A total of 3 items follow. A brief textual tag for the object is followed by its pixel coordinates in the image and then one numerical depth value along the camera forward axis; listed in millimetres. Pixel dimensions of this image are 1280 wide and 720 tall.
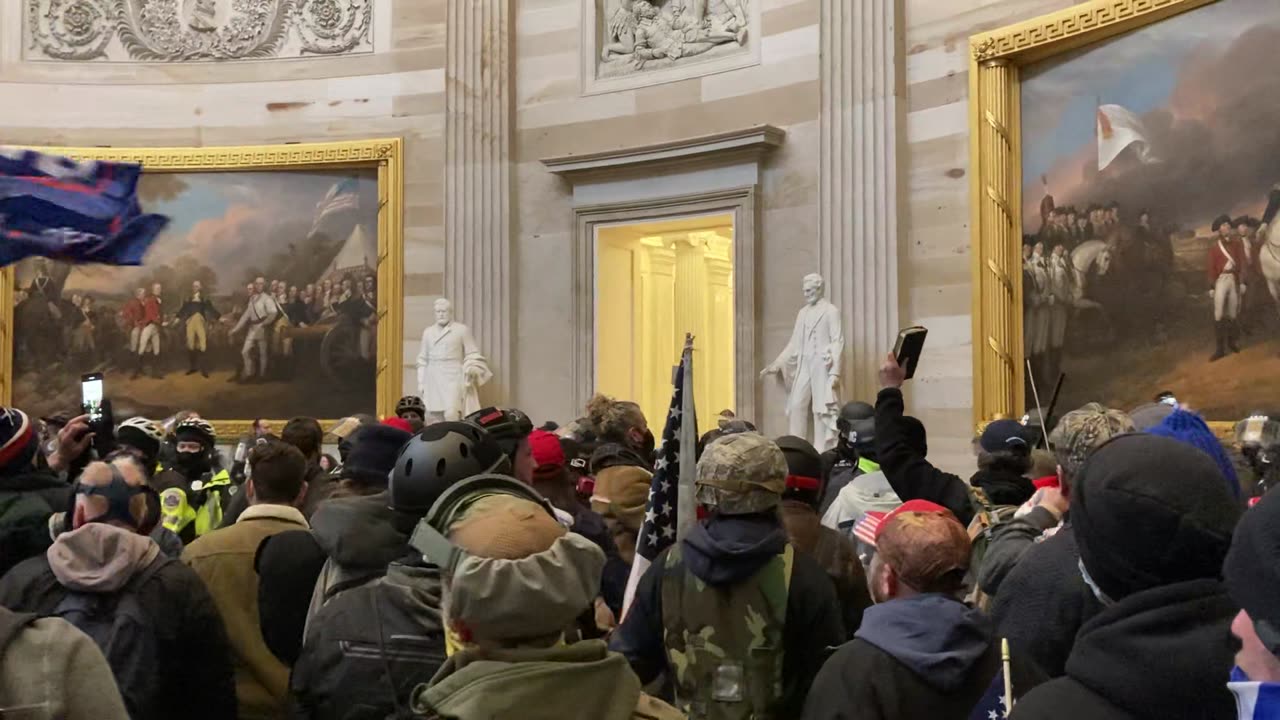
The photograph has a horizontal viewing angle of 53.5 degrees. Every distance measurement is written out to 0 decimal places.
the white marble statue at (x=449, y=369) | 15961
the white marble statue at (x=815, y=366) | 13227
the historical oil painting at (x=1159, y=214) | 10266
